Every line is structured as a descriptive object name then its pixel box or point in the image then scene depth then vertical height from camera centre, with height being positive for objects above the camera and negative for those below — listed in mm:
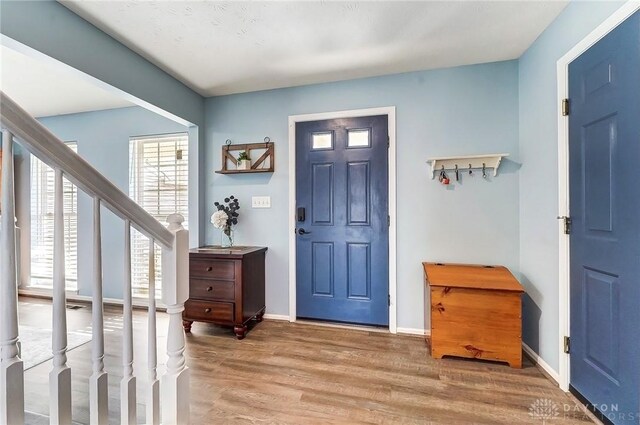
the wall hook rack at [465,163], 2334 +412
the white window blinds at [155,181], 3260 +372
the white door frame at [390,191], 2598 +192
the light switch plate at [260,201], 2930 +104
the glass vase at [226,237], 2902 -279
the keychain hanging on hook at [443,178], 2429 +280
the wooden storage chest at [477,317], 1951 -777
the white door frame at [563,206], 1731 +18
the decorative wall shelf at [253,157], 2891 +585
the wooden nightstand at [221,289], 2461 -700
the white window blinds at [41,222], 3660 -119
